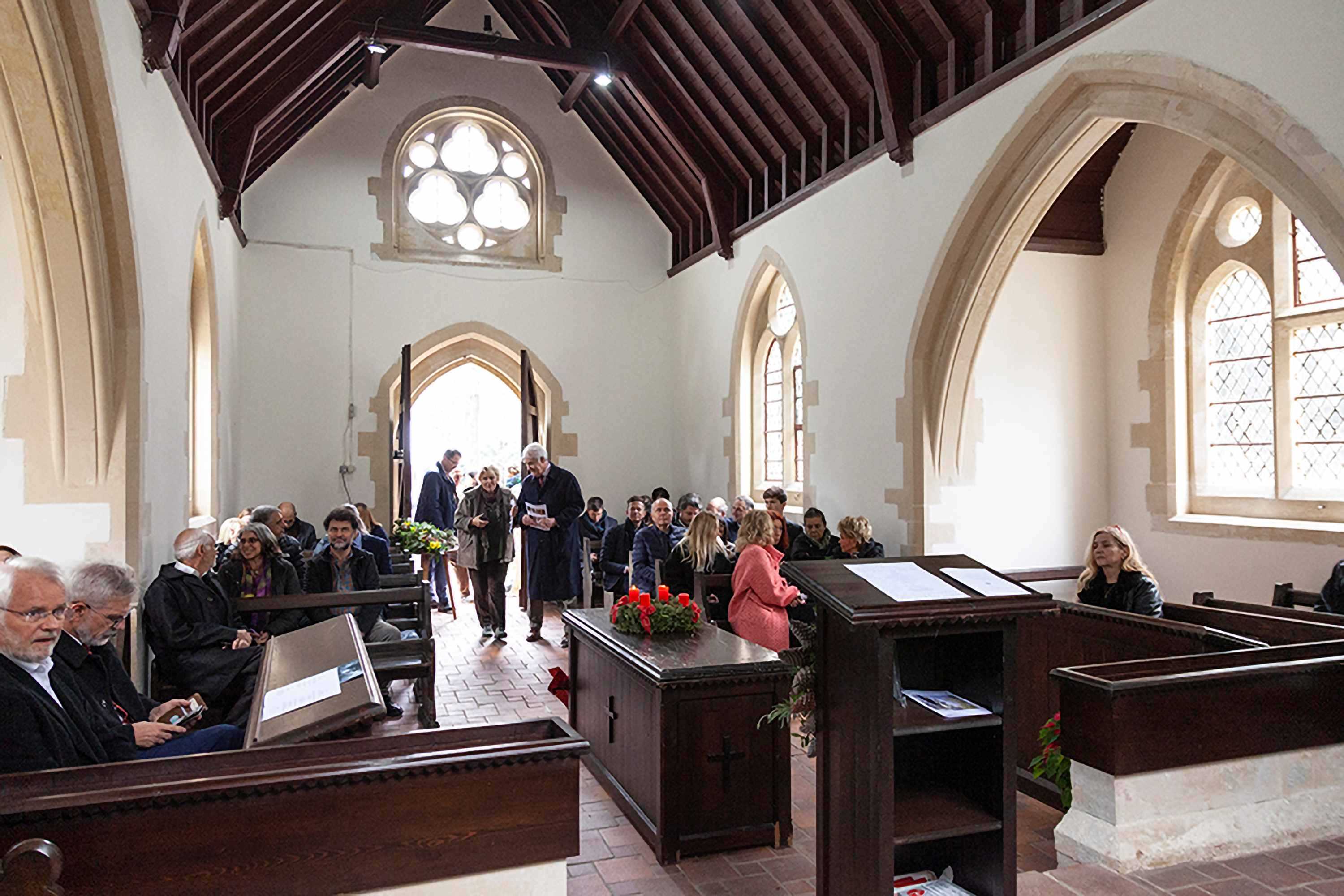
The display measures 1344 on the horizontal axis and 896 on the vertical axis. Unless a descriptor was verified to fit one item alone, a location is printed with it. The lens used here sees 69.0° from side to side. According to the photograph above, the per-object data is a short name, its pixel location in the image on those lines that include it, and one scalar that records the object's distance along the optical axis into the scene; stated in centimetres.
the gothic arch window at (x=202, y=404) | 694
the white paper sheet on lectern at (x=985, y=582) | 231
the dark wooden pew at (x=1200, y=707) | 279
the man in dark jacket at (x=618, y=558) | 707
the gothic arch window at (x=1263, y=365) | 595
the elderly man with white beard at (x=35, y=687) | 210
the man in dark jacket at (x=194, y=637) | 404
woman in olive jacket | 703
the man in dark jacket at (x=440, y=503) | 907
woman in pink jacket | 464
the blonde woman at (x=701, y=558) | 558
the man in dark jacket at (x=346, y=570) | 505
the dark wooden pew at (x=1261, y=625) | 362
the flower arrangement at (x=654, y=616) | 397
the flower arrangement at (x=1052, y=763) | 341
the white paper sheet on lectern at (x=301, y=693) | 241
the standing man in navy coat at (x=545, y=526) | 723
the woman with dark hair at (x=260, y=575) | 470
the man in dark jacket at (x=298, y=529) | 725
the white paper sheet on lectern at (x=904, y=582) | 226
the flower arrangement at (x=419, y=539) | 815
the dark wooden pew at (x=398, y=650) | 445
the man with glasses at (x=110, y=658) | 289
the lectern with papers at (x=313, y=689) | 221
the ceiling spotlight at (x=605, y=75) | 803
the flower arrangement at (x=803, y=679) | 250
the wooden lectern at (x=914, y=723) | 219
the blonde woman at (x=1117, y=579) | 425
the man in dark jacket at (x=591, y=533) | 739
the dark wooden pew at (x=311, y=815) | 187
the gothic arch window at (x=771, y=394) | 821
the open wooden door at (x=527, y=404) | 823
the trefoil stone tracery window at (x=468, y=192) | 945
